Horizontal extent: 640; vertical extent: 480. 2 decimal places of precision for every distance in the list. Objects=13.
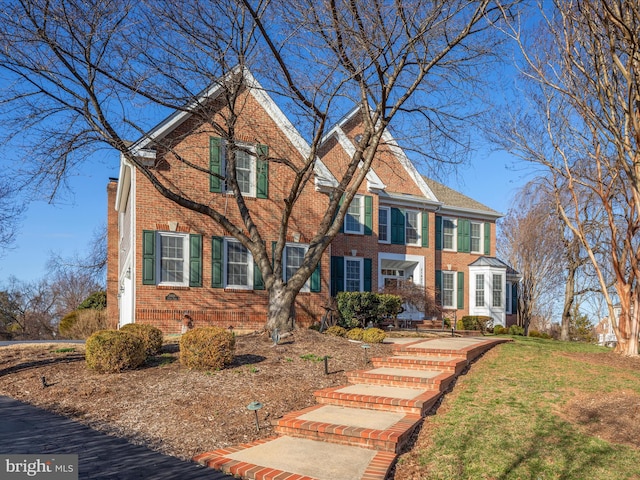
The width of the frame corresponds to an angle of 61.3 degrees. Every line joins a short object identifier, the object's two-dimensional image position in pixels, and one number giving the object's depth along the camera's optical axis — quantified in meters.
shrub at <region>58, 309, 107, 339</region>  19.81
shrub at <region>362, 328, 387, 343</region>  12.57
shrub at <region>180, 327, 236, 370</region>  9.08
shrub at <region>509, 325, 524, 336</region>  23.66
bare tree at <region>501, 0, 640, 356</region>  10.26
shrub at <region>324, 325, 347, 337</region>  13.66
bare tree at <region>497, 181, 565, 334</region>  26.70
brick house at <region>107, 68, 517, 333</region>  15.77
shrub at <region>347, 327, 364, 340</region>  13.04
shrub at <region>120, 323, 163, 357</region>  10.34
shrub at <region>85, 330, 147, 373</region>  9.15
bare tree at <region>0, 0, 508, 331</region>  10.37
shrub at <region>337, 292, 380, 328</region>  18.16
